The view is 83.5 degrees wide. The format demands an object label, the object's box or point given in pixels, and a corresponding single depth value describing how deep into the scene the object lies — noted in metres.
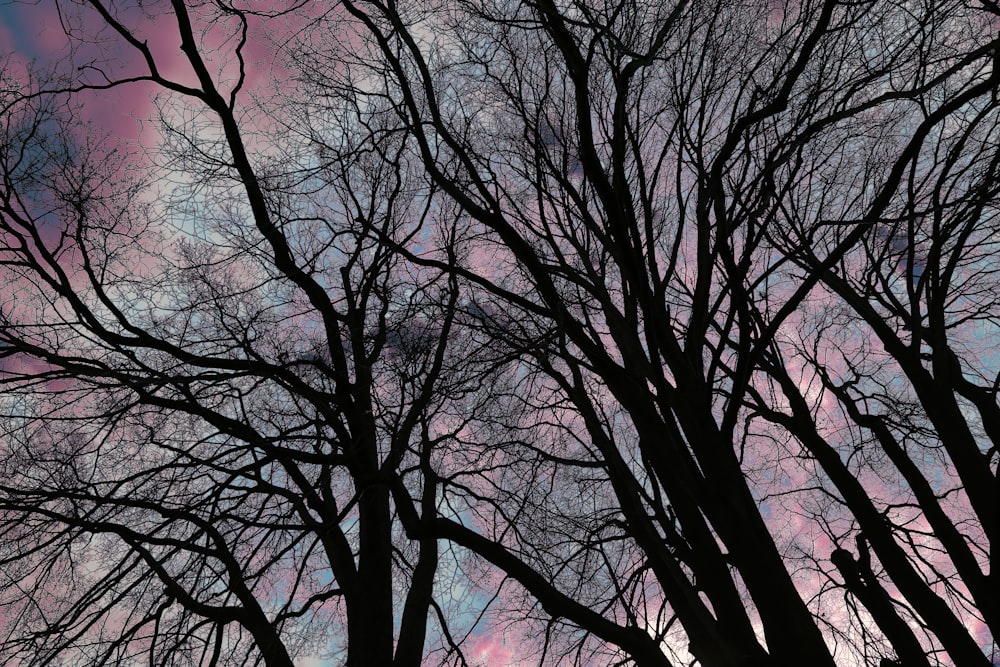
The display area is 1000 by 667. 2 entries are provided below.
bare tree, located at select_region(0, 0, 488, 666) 3.84
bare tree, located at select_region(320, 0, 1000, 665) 2.91
